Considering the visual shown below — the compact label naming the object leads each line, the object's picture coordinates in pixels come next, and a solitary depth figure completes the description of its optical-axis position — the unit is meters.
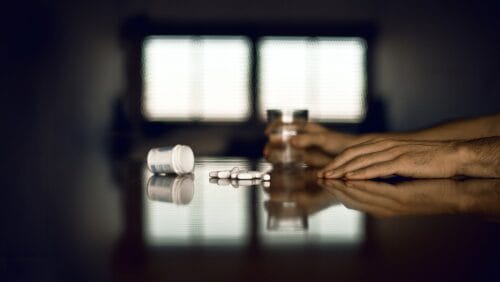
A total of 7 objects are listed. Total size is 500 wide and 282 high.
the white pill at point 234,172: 1.21
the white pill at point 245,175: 1.18
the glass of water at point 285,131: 1.41
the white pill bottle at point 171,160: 1.25
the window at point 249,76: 3.76
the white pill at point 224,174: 1.25
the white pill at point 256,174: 1.18
